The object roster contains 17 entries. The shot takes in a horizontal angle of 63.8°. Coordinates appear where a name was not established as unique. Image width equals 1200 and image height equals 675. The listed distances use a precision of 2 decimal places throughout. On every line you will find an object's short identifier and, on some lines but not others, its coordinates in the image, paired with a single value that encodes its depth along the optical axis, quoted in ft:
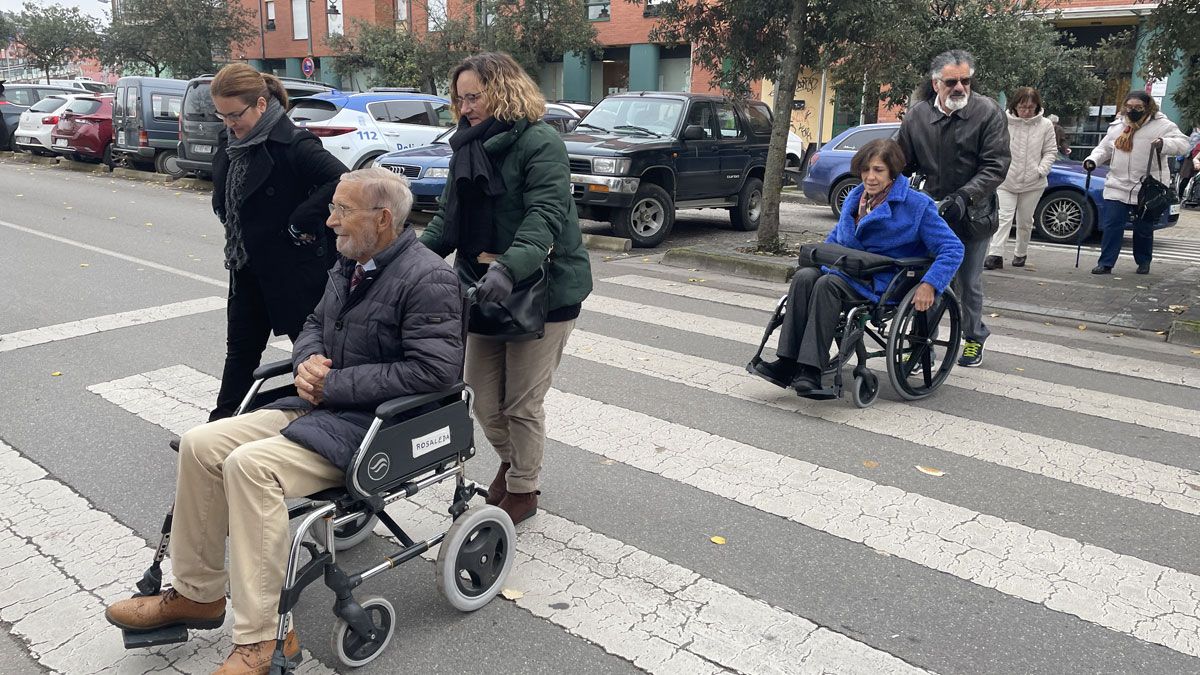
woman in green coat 11.45
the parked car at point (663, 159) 37.19
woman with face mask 31.68
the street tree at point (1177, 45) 25.59
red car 67.87
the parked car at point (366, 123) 46.83
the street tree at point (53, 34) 151.43
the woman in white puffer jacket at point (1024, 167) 33.63
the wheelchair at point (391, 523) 9.36
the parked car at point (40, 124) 72.79
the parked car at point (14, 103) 86.43
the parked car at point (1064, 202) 40.32
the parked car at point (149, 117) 60.54
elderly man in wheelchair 9.08
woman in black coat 12.86
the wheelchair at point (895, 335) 17.70
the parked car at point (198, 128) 51.57
